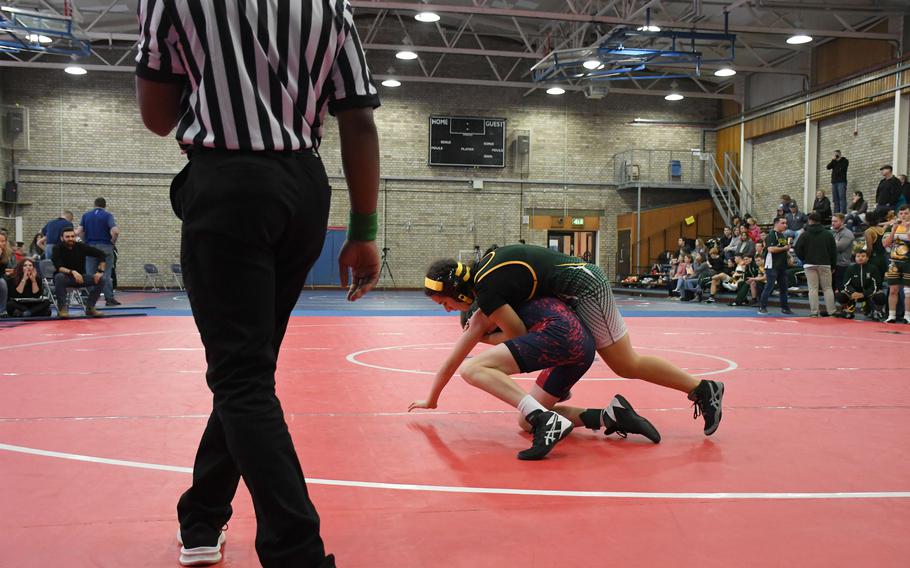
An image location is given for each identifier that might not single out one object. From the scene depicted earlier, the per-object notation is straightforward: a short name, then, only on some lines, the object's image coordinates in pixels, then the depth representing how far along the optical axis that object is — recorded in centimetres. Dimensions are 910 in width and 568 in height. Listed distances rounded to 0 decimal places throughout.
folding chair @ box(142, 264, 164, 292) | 2358
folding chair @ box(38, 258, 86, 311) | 1221
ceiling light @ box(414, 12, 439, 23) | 1722
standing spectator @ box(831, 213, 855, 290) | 1420
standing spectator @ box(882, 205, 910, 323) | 1148
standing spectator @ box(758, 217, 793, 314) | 1405
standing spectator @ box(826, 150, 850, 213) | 1955
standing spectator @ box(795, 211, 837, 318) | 1298
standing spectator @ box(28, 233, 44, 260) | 1627
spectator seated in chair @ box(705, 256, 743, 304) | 1825
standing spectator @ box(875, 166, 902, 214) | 1652
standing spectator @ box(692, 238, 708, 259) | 2042
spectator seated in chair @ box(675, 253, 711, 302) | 1939
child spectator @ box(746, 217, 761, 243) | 1954
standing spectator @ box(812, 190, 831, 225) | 1841
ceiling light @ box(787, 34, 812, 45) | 1887
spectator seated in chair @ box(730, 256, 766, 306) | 1678
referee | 162
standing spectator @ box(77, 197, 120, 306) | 1289
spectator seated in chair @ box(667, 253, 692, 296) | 2041
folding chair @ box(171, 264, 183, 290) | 2352
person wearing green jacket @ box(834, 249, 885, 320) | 1266
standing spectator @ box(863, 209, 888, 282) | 1266
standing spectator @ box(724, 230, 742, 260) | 1964
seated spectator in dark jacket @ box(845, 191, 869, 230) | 1728
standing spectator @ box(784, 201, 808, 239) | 1900
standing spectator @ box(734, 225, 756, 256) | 1783
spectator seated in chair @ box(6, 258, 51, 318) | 1096
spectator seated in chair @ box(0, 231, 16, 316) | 1040
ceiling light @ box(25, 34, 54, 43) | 1748
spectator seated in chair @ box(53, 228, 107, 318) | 1088
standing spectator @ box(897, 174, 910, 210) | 1645
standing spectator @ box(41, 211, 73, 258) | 1417
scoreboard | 2584
